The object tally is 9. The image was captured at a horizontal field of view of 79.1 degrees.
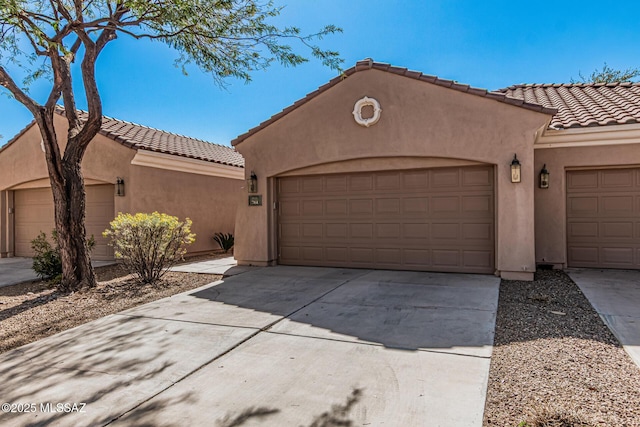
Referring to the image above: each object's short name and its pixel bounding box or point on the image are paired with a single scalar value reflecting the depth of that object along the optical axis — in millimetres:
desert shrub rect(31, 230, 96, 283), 8367
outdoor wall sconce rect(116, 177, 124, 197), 10992
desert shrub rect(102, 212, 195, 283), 7793
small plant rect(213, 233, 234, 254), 13445
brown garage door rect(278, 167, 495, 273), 8219
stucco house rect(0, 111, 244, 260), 11148
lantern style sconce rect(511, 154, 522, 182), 7477
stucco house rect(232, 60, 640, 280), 7750
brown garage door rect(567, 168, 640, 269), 8336
